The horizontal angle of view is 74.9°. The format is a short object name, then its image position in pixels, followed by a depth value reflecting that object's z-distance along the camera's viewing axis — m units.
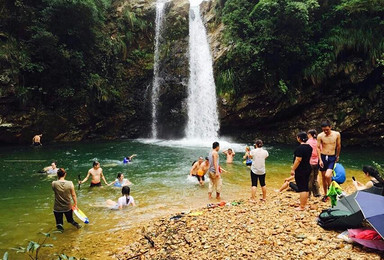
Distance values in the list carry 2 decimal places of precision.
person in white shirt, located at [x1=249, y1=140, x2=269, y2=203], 6.72
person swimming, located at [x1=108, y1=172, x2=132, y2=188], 9.56
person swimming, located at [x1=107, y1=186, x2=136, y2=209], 7.43
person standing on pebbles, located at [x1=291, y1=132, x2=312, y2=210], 5.45
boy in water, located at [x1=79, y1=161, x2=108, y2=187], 9.55
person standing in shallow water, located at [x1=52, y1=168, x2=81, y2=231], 5.97
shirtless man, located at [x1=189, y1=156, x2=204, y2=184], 9.91
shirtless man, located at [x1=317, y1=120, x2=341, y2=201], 6.21
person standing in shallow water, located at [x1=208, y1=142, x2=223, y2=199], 7.41
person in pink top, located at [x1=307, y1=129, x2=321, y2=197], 6.61
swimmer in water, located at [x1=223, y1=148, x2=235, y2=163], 13.27
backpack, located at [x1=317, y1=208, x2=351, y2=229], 4.15
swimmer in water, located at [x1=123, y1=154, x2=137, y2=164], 13.78
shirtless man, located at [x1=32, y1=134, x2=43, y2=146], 18.38
